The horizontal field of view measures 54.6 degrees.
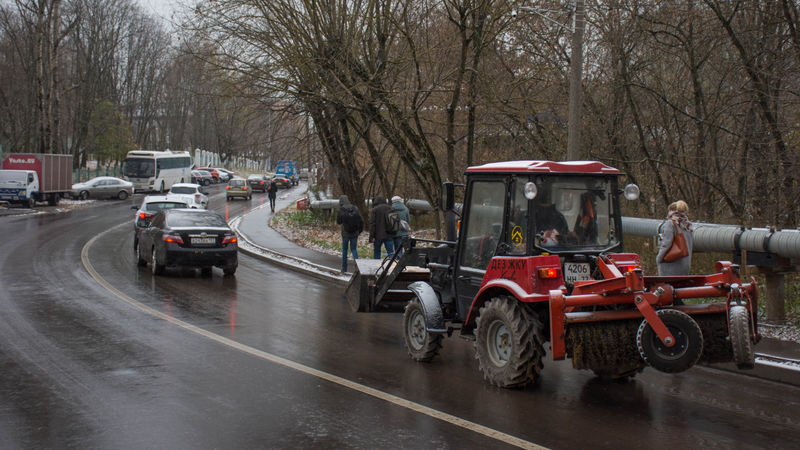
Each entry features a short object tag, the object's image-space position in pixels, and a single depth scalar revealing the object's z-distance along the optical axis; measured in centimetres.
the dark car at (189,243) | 1688
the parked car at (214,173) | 8819
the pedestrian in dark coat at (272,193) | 4403
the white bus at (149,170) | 6238
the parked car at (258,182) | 7162
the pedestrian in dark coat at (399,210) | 1847
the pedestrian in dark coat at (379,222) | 1786
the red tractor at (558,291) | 675
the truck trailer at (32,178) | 4103
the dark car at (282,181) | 7795
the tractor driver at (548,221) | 781
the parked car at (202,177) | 7821
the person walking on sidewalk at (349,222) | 1845
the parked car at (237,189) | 5878
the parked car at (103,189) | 5253
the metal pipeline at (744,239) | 1026
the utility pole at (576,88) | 1386
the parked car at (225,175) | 9338
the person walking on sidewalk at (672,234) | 909
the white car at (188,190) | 4254
